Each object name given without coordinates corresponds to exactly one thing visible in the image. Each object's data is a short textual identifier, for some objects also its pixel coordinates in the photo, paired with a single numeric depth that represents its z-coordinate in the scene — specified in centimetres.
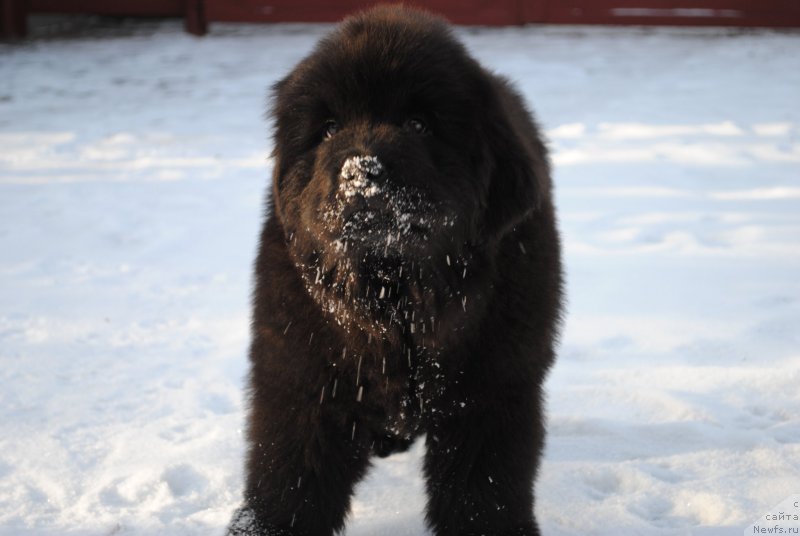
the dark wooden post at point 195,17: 996
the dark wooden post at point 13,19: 1006
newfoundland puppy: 194
